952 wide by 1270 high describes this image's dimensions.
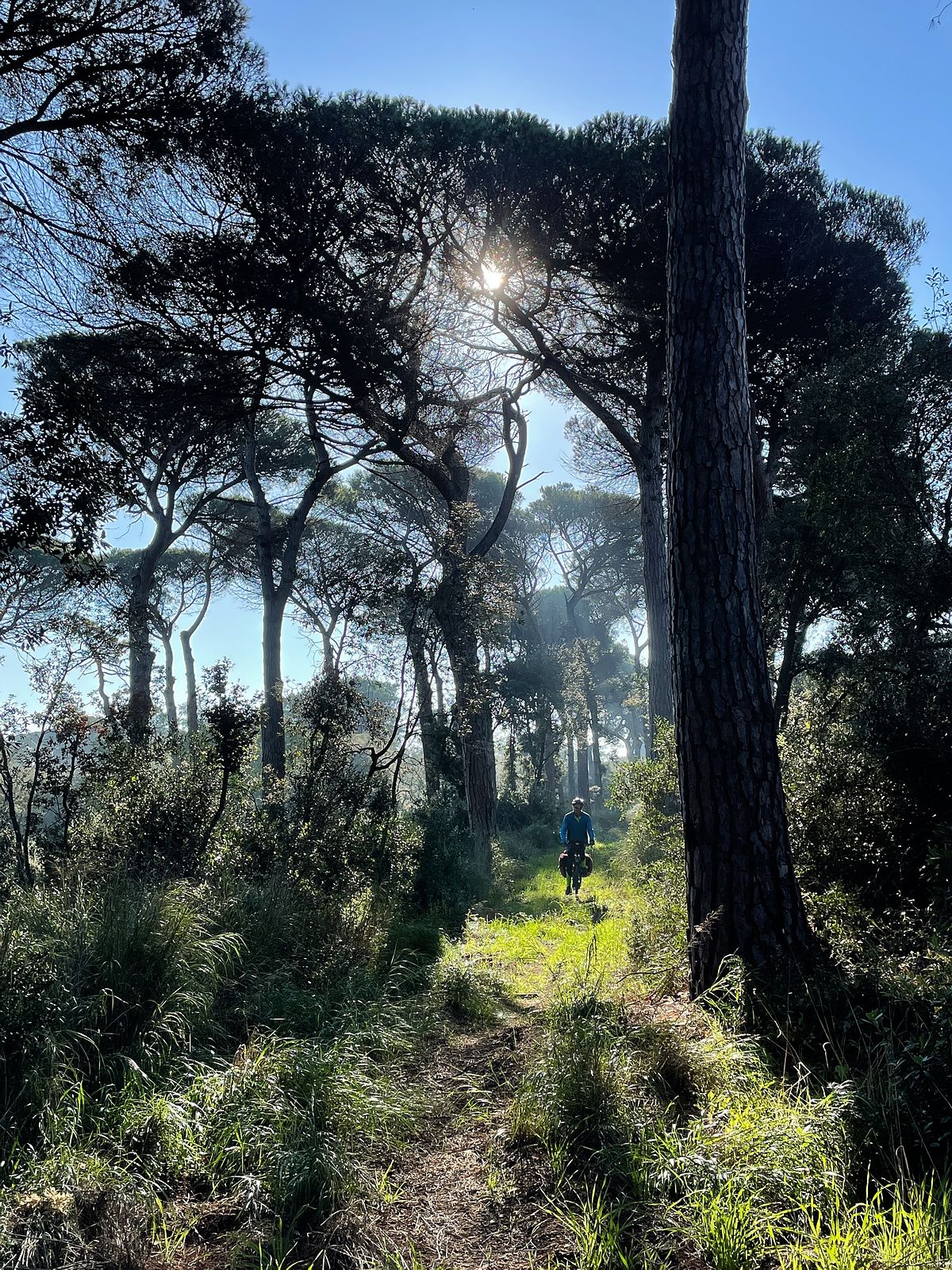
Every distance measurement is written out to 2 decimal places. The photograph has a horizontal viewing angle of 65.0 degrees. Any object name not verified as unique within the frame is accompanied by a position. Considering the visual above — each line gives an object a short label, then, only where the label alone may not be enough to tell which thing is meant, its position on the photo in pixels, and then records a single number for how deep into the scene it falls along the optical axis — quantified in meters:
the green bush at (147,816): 6.11
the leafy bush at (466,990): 4.82
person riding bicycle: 9.70
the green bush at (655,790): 7.32
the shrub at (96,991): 3.02
